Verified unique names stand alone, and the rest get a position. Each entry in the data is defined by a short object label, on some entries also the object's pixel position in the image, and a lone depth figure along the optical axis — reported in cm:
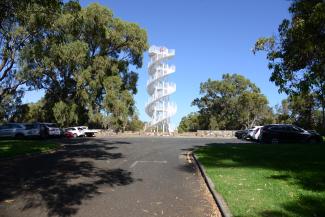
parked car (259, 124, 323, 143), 3130
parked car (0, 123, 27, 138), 3778
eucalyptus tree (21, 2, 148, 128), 4712
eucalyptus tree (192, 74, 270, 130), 7570
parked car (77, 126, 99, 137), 4656
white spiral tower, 6614
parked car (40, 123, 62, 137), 3857
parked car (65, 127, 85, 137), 4612
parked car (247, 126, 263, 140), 3342
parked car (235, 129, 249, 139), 4018
